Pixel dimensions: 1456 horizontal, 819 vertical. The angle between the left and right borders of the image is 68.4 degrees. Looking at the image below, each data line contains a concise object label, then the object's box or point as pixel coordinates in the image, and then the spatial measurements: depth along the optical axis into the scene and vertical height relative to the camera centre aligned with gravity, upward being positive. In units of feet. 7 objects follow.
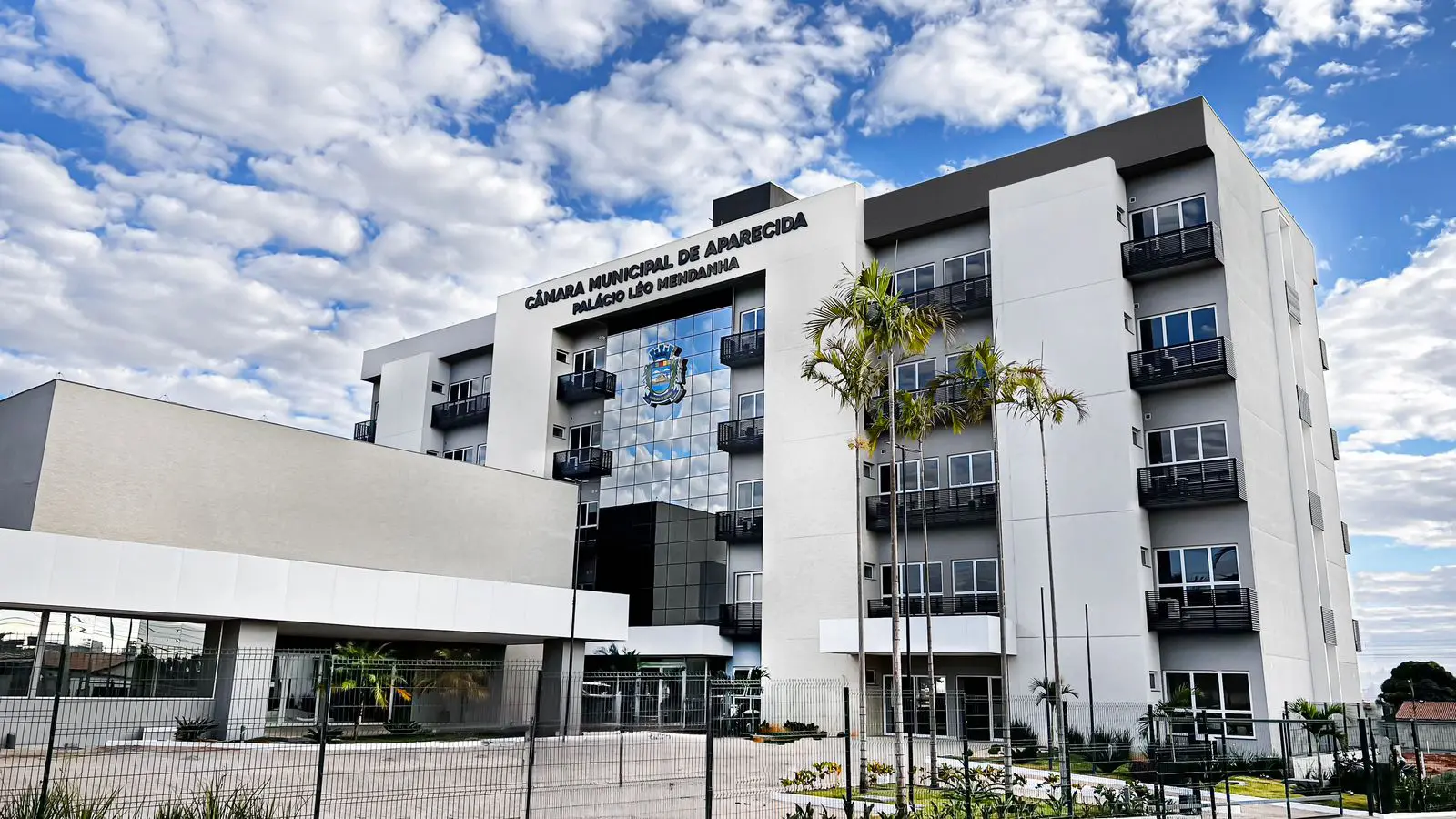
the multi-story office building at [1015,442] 124.26 +29.99
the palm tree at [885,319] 80.89 +25.36
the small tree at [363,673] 102.83 -1.98
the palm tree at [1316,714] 103.10 -4.95
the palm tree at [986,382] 96.63 +25.31
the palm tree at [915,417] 91.29 +20.47
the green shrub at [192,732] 84.48 -6.39
